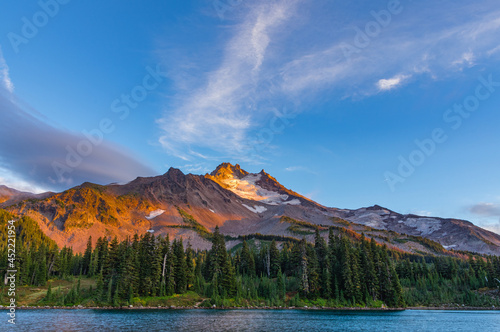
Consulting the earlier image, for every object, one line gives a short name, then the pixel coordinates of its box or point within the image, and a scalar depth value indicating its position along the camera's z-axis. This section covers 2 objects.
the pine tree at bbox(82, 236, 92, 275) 157.12
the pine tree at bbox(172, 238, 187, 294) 107.56
